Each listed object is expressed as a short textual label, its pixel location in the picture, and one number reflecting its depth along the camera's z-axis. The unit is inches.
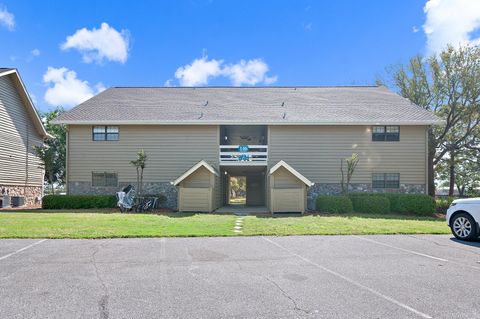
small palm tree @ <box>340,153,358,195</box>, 739.4
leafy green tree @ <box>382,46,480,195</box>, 993.5
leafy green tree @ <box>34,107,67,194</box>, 1242.6
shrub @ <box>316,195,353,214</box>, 681.6
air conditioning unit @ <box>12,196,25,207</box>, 858.4
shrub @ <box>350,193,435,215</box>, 684.7
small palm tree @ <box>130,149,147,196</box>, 748.5
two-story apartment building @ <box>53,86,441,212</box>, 792.9
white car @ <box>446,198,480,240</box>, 374.0
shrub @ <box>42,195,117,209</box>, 738.8
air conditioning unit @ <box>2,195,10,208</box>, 813.9
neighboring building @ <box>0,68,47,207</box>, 822.5
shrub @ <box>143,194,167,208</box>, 767.7
